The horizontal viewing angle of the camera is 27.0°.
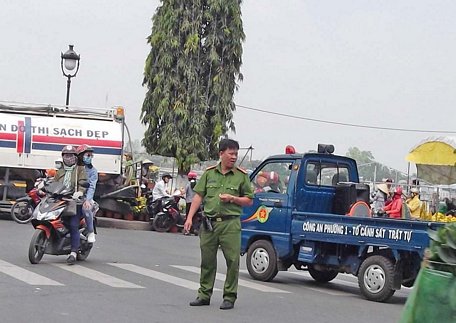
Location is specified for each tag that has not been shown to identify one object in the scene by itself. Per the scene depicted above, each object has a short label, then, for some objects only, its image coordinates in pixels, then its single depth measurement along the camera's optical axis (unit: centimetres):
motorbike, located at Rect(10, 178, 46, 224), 2383
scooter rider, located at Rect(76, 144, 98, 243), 1408
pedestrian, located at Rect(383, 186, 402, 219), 1952
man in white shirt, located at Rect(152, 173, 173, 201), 2547
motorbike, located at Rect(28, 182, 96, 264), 1366
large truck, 2509
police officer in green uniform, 1077
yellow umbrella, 2092
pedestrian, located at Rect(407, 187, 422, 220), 2083
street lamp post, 2620
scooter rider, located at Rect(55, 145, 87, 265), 1391
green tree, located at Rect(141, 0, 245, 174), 3011
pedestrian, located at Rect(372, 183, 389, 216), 2197
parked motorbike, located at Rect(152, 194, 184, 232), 2533
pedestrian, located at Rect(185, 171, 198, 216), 2525
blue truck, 1248
